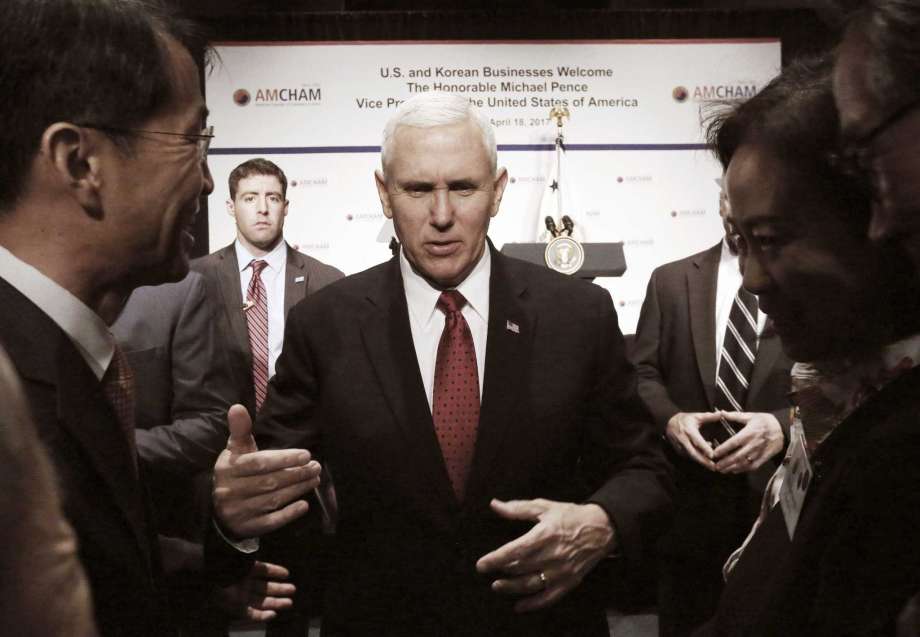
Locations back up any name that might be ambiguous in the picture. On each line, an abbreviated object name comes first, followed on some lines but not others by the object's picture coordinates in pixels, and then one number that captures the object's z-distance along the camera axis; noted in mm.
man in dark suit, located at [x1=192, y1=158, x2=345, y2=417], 4109
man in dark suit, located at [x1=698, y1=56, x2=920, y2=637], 794
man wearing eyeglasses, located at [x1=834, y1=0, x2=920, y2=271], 832
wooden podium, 4430
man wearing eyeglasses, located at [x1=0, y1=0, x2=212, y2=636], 1104
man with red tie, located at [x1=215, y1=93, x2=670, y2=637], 1771
